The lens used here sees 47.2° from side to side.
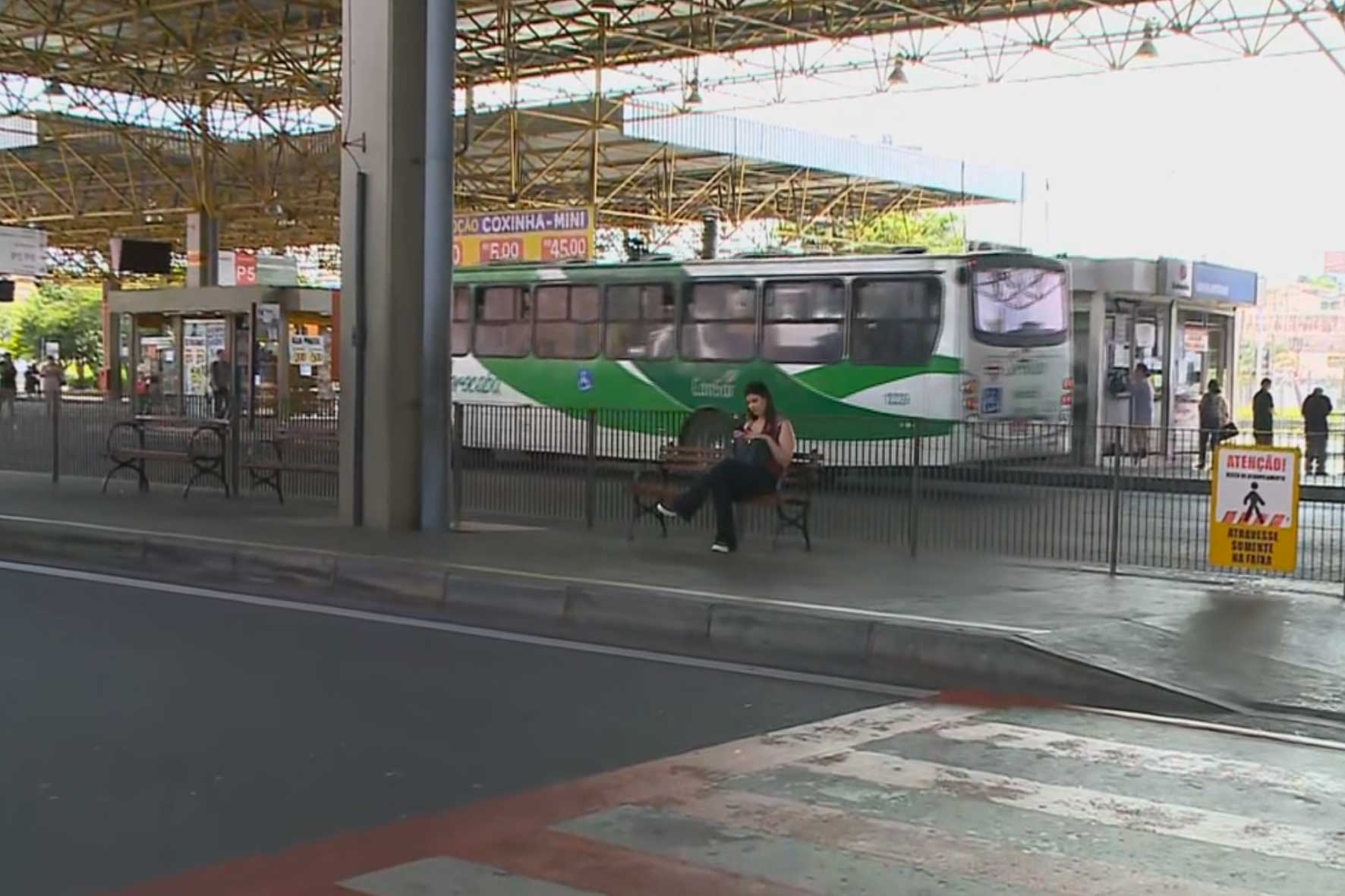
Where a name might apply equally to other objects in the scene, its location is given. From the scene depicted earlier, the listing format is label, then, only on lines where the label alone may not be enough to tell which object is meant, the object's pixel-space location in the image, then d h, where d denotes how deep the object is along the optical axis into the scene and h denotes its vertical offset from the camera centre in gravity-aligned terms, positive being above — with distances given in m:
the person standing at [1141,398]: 27.00 +0.35
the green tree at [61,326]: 90.44 +4.37
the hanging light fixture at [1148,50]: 28.94 +6.94
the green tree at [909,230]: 59.97 +7.64
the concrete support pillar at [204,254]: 44.47 +4.27
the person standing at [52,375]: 33.81 +0.53
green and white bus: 20.83 +1.05
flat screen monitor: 40.12 +3.71
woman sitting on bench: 14.16 -0.52
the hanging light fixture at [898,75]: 31.98 +7.04
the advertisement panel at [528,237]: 28.17 +3.16
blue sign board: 28.70 +2.60
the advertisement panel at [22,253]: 39.00 +3.70
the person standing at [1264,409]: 27.89 +0.21
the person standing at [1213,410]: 27.32 +0.17
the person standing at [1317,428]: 15.60 -0.08
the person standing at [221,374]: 31.83 +0.57
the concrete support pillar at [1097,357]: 26.83 +1.06
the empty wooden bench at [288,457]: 17.88 -0.66
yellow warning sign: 12.01 -0.71
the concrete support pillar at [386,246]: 14.87 +1.55
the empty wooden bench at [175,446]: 18.81 -0.59
